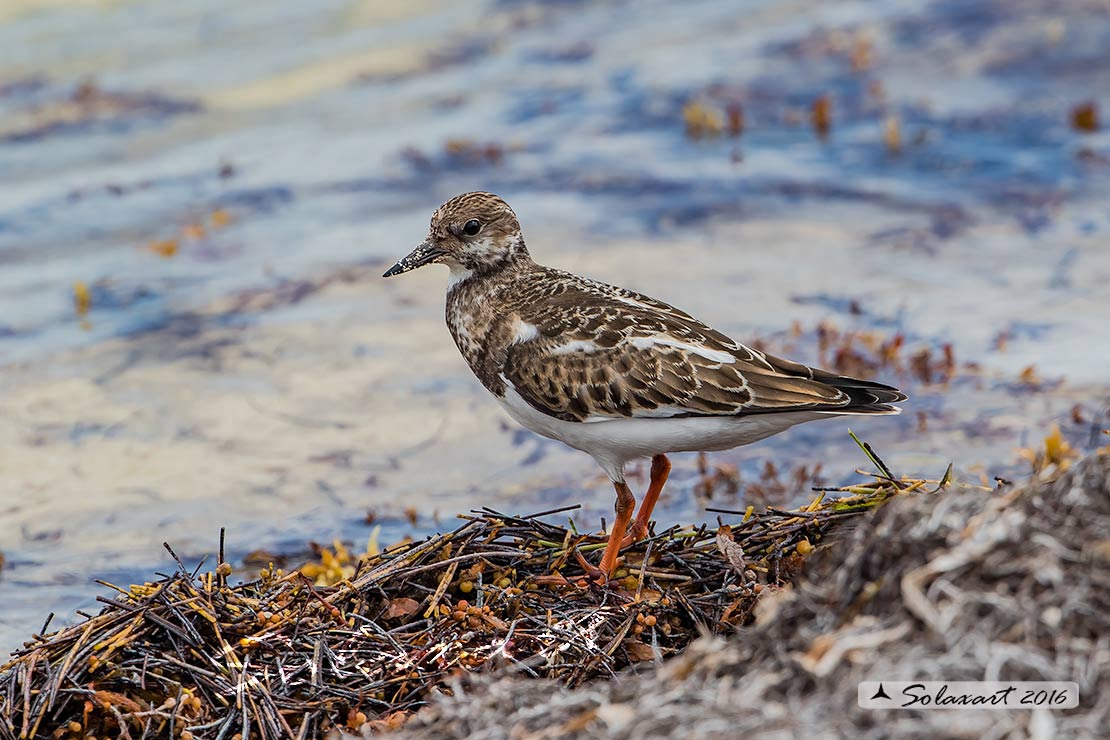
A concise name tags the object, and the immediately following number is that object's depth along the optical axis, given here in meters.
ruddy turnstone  11.06
